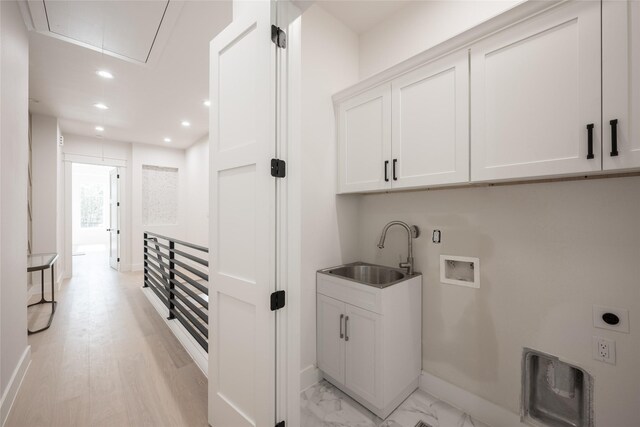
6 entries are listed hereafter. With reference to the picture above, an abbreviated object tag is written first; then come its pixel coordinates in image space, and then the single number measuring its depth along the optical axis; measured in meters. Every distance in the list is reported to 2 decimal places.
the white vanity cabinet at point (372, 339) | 1.67
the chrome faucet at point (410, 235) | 1.97
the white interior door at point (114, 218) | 5.79
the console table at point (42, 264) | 2.58
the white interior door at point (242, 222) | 1.22
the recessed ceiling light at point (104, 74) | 2.93
